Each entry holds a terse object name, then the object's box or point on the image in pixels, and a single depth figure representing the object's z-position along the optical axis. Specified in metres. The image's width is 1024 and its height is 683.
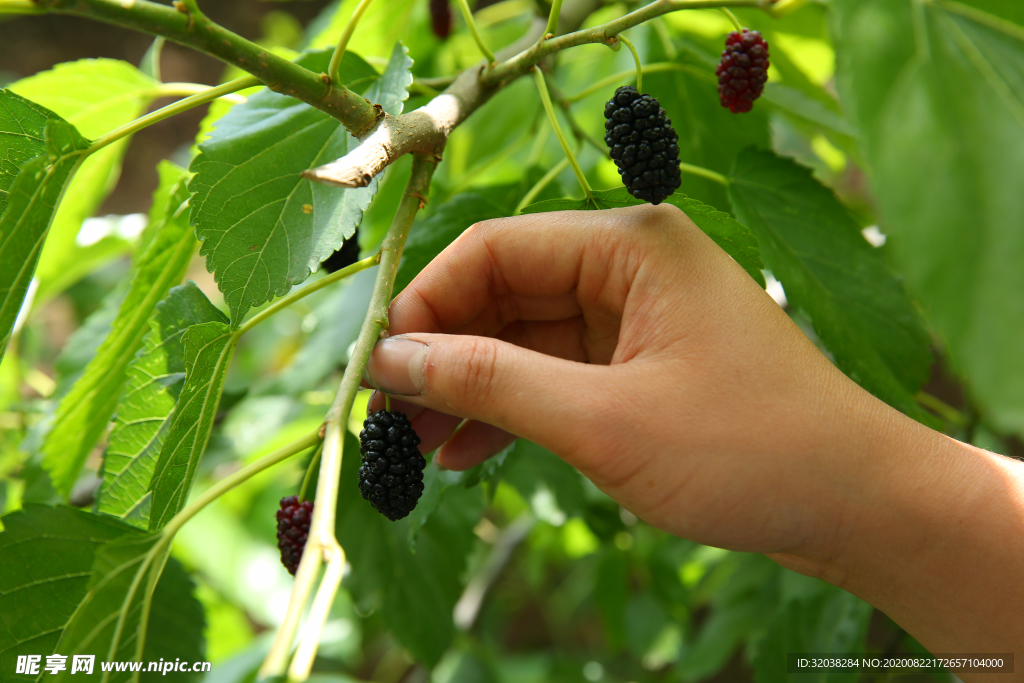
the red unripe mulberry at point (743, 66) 0.36
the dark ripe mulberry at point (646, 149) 0.32
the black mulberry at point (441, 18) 0.46
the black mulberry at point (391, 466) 0.32
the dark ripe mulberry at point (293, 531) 0.32
